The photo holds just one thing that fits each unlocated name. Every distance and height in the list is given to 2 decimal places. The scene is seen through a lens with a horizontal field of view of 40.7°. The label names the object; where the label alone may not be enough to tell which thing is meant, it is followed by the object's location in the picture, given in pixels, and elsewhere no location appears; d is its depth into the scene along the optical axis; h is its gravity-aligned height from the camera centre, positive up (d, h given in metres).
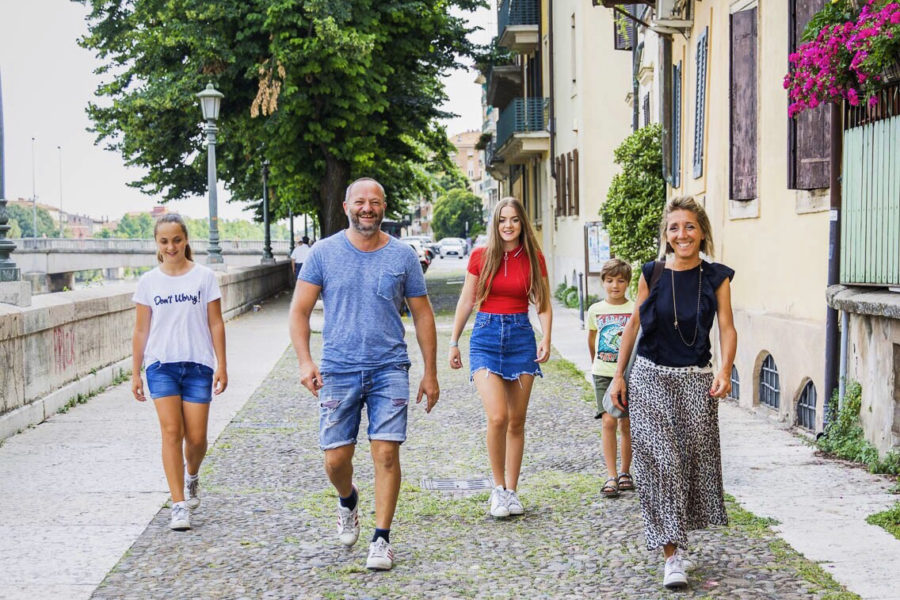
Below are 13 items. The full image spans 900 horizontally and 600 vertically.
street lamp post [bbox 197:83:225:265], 23.12 +2.35
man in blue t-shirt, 5.69 -0.49
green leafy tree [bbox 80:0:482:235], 24.09 +3.25
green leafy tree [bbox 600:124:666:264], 16.67 +0.47
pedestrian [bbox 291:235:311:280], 26.06 -0.41
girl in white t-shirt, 6.51 -0.59
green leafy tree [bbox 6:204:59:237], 193.23 +2.80
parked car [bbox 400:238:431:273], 49.77 -0.92
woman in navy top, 5.36 -0.66
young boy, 7.14 -0.62
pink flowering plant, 7.07 +1.07
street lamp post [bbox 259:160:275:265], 37.39 -0.23
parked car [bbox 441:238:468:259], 90.56 -0.99
